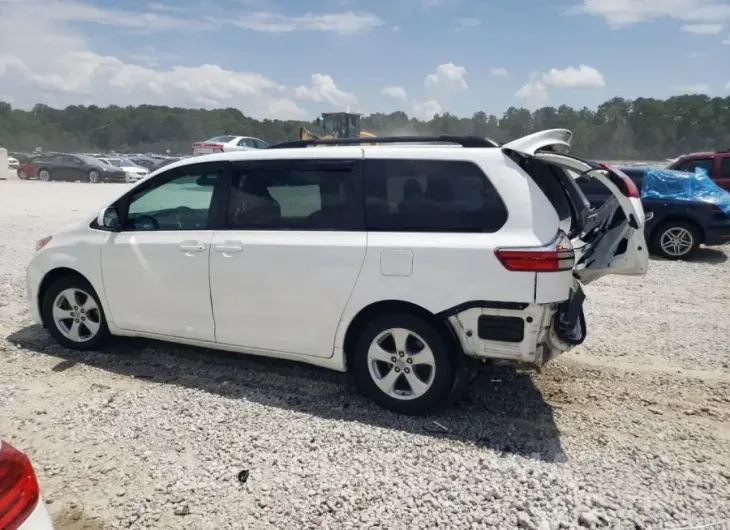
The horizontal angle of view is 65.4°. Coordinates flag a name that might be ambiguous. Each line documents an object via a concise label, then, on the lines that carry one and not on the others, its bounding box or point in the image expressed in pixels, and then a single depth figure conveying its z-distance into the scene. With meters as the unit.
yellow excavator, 27.47
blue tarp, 10.13
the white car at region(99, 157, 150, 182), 31.73
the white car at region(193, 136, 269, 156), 25.23
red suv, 12.13
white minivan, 3.60
